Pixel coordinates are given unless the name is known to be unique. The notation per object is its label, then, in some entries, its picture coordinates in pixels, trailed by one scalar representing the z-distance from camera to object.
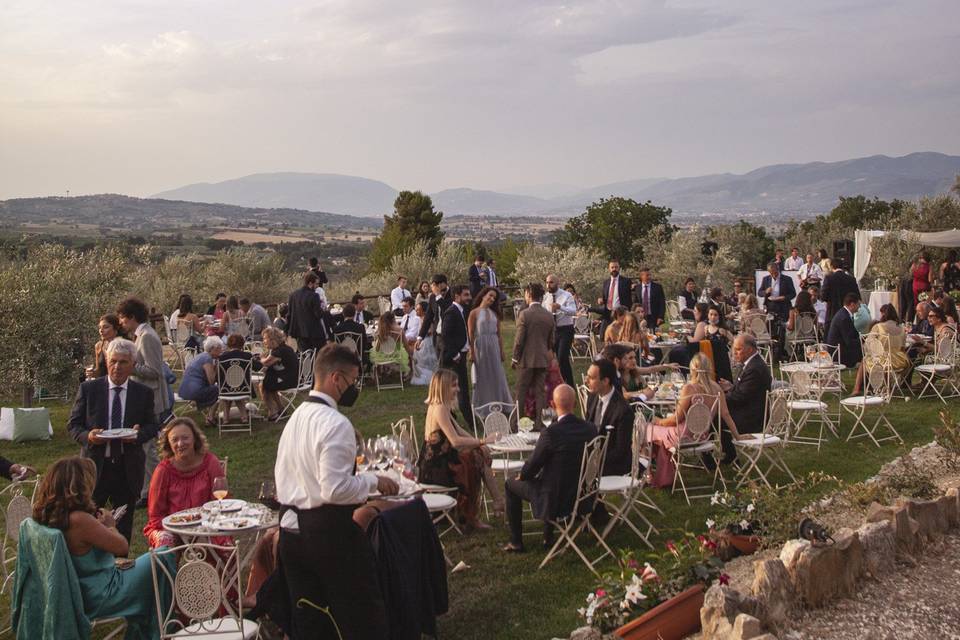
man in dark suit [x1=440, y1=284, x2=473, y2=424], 10.00
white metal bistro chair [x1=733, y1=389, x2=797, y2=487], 7.96
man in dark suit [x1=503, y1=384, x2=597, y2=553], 6.20
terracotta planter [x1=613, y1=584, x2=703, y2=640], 4.42
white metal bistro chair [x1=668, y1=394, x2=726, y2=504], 7.72
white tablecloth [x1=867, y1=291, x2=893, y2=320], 18.12
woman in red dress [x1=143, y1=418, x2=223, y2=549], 5.53
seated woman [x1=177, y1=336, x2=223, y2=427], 10.52
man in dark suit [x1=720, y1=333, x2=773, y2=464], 8.45
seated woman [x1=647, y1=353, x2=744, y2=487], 7.84
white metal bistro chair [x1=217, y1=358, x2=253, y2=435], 10.60
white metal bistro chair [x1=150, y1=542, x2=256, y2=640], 4.41
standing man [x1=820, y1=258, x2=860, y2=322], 13.96
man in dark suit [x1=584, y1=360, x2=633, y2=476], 6.99
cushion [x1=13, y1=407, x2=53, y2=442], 10.38
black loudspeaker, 22.57
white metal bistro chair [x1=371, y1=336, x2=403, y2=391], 13.23
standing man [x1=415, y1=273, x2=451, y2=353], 11.53
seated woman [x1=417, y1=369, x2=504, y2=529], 6.68
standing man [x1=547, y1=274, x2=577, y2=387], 12.01
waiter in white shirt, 3.92
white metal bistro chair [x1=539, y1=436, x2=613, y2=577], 6.17
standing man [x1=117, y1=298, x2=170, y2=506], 7.74
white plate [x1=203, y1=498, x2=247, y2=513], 5.27
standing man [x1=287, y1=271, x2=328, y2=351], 12.30
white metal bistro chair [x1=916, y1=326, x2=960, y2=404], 11.41
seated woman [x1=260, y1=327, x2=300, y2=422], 11.05
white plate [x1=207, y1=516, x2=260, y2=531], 4.99
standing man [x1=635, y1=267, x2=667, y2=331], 14.53
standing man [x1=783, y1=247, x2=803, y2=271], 19.27
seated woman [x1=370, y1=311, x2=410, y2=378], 13.22
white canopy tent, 24.58
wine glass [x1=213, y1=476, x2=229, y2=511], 5.36
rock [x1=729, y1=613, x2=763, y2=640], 3.89
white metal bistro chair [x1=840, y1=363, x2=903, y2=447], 9.57
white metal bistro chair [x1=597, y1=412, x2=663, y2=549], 6.49
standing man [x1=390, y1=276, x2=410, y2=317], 17.19
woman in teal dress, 4.63
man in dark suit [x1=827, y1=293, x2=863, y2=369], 12.07
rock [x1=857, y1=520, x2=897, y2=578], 5.06
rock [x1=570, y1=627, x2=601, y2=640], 4.67
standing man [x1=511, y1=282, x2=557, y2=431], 9.77
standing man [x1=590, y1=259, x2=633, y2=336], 13.79
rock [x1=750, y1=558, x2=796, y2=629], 4.37
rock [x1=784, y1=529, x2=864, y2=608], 4.60
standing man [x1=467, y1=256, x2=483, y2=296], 15.30
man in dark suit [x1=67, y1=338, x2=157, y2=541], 6.54
